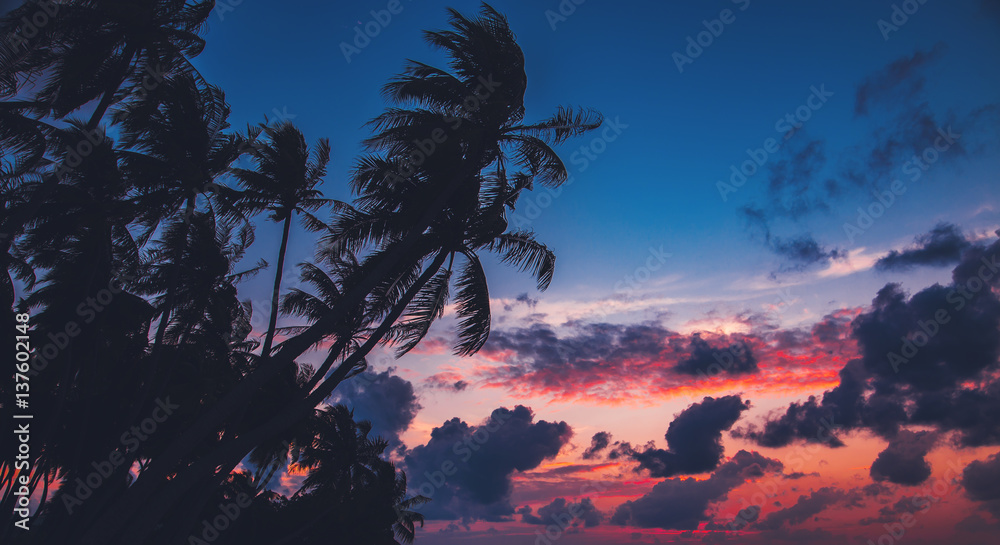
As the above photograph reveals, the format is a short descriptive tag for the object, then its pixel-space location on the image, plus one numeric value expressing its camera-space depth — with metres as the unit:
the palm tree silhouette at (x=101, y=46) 8.54
